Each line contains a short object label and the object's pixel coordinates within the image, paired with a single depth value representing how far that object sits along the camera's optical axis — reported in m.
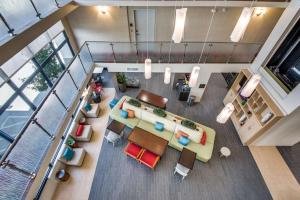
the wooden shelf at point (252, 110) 5.70
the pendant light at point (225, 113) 4.81
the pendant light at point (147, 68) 5.12
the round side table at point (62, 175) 5.76
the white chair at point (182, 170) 5.74
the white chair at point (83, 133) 6.99
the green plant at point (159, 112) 6.88
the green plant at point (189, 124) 6.38
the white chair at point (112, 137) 6.84
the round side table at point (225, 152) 6.33
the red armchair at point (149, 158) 6.00
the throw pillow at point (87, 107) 7.91
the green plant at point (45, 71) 5.34
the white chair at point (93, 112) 7.88
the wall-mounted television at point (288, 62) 5.07
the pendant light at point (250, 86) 4.43
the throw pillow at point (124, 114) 7.41
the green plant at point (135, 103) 7.36
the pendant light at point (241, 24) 3.55
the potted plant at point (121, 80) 8.88
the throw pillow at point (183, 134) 6.52
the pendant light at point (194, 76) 5.05
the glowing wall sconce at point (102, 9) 6.71
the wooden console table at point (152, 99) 7.75
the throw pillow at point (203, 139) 6.48
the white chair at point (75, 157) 6.12
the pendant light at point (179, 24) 3.74
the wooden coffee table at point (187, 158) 5.65
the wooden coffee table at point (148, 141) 6.14
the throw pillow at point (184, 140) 6.40
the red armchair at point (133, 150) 6.24
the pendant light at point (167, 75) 5.69
